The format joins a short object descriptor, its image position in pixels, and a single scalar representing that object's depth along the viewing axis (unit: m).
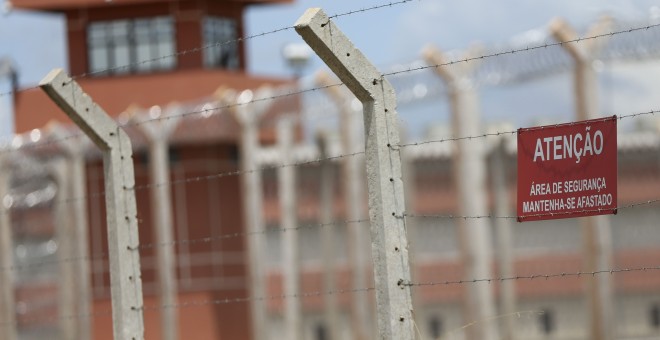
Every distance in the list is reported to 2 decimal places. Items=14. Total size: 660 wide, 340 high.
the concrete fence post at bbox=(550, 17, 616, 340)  22.95
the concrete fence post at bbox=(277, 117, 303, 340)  29.89
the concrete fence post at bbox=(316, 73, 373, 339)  29.06
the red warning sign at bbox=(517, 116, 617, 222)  8.41
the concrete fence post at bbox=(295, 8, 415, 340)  8.69
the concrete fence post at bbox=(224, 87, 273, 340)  29.62
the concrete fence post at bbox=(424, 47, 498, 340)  24.83
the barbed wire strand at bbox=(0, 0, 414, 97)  8.63
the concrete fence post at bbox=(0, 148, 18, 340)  34.03
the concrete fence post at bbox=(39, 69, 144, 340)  10.45
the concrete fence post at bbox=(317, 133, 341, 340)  34.34
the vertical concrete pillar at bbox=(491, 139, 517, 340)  31.89
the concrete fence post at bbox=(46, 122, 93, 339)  32.34
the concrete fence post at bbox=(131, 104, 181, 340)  30.59
